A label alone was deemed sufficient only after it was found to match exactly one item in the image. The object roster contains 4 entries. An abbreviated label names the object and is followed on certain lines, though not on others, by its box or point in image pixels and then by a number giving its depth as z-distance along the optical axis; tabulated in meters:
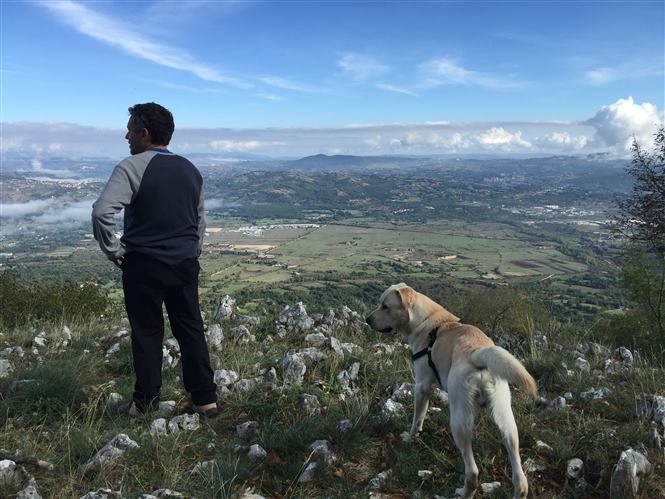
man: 3.84
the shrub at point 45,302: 8.46
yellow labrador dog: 2.96
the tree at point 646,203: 9.48
